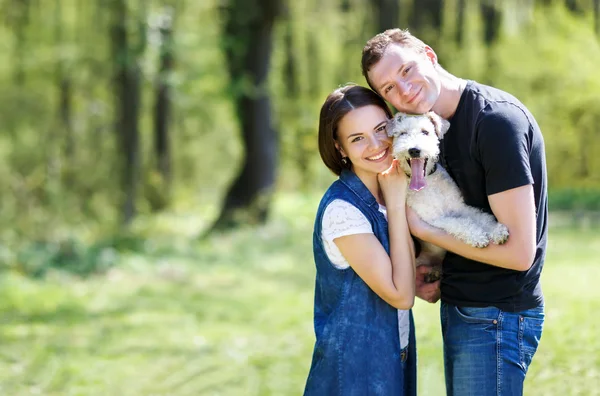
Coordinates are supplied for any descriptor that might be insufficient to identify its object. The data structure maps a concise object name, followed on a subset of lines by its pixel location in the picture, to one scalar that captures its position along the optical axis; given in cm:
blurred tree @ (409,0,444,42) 2028
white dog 298
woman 298
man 282
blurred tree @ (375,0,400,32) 1686
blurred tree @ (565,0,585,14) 2045
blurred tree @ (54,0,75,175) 2200
